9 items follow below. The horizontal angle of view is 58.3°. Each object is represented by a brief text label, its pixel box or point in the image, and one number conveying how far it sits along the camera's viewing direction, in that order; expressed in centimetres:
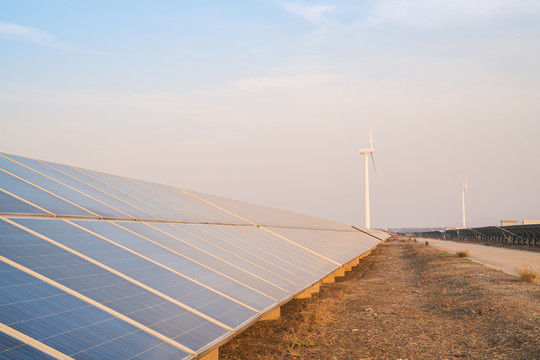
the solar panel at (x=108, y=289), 719
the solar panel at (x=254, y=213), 2894
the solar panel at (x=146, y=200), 1728
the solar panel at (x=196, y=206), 2155
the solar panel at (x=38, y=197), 1115
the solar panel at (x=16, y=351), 467
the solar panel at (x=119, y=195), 1540
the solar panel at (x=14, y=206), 947
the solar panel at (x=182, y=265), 1073
